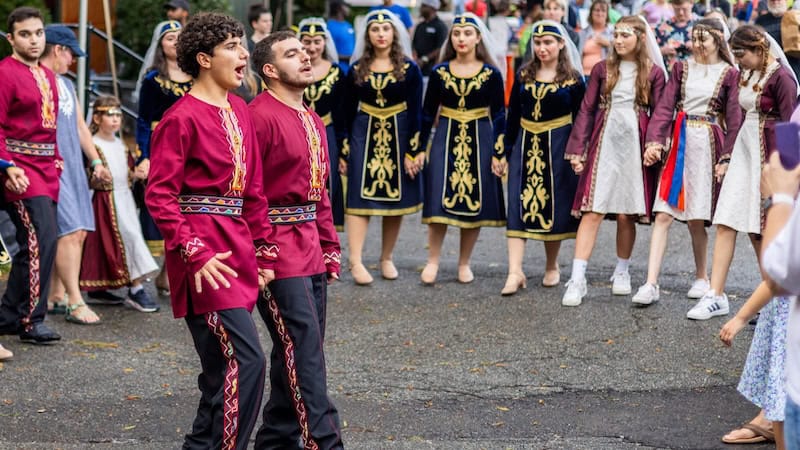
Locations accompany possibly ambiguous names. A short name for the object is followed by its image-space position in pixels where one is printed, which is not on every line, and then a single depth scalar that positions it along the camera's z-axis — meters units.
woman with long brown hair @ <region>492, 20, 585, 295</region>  16.38
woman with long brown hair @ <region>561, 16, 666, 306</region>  15.86
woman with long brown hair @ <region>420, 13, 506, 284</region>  16.79
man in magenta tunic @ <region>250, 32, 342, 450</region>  9.26
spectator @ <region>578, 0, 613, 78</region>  23.31
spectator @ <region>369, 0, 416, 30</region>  28.17
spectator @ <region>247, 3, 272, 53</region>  24.06
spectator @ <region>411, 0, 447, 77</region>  28.71
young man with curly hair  8.56
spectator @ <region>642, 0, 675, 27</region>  24.10
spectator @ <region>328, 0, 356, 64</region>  27.60
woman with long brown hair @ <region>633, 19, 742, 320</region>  15.21
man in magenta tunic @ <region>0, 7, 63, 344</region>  13.41
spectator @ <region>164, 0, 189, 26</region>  21.93
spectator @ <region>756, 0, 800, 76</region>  17.81
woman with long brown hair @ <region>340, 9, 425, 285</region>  16.96
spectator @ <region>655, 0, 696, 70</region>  20.27
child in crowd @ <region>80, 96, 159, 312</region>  15.67
